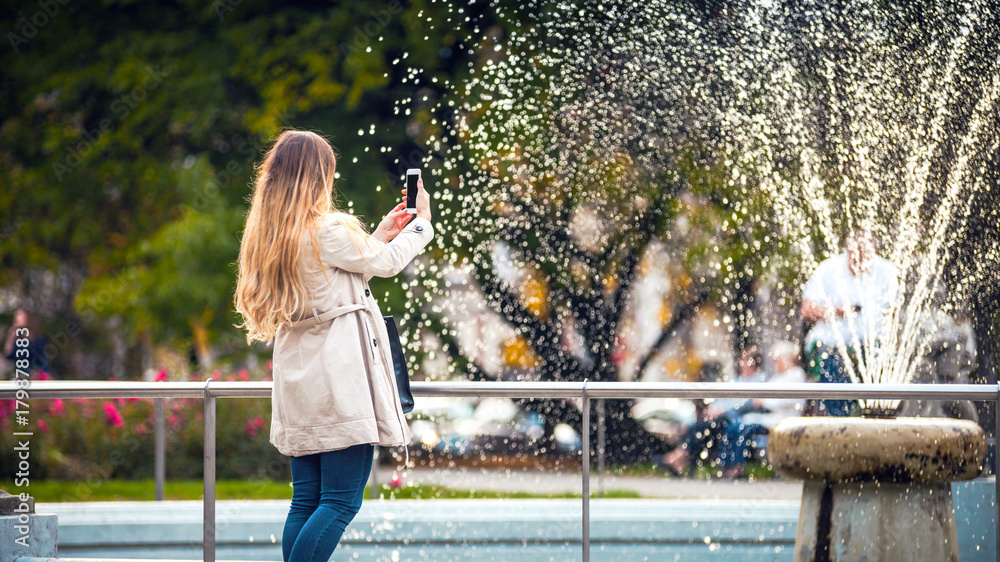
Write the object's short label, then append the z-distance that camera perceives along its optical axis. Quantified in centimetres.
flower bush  2022
